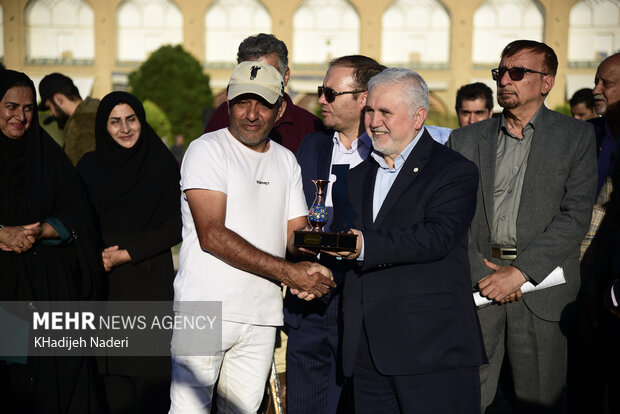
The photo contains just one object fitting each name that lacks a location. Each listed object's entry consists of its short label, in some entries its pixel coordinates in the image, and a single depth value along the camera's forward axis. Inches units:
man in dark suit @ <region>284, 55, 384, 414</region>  163.2
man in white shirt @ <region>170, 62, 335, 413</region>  134.0
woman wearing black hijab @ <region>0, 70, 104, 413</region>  162.9
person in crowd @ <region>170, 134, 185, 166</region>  1088.5
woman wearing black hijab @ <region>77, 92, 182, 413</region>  185.5
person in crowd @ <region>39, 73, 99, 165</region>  237.6
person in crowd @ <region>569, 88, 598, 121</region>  304.8
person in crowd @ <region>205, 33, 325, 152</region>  194.1
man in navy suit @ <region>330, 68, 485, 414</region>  125.6
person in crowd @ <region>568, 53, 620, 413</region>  165.6
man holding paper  151.9
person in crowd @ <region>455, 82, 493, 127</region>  258.2
